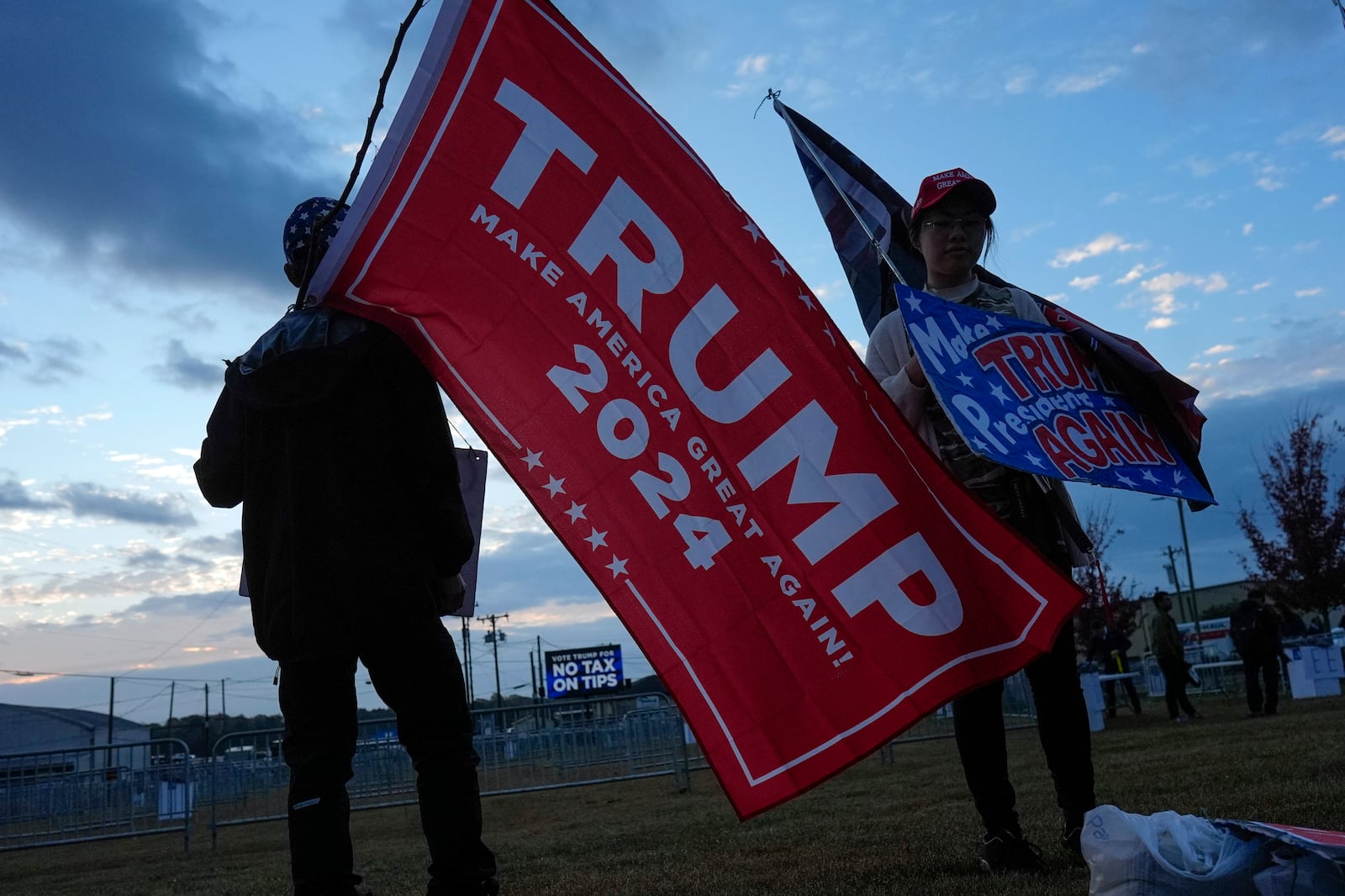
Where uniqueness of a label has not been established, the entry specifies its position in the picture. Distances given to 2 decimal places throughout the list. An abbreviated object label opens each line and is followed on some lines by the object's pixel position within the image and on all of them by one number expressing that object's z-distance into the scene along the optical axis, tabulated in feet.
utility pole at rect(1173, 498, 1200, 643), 159.19
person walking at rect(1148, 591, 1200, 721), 49.26
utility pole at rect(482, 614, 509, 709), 262.26
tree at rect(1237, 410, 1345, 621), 104.01
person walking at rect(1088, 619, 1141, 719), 58.89
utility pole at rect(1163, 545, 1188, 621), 237.45
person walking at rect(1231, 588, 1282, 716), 45.83
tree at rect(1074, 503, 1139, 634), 120.67
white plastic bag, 6.63
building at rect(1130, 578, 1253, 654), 245.08
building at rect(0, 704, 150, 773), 231.09
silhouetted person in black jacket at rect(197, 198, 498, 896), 8.86
